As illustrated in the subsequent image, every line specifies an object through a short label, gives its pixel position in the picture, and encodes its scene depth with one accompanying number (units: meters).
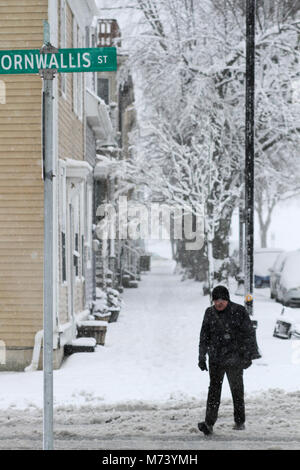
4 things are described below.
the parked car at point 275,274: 24.31
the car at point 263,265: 31.97
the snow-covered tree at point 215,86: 23.58
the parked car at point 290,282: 22.03
